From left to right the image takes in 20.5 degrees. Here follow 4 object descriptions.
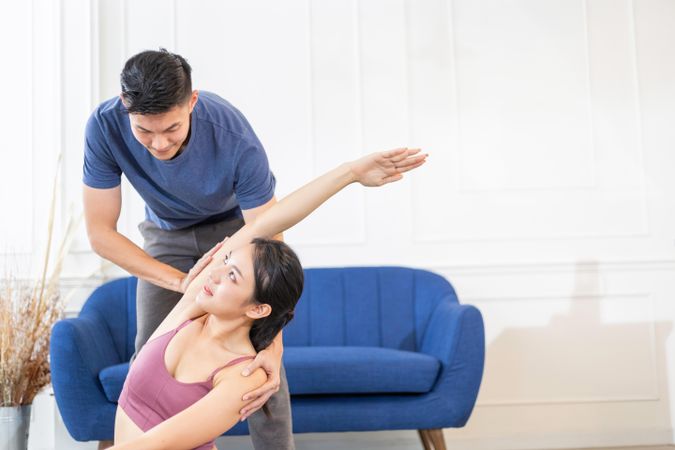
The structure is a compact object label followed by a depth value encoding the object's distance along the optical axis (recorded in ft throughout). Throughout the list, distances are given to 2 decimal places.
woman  12.29
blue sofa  15.10
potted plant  15.73
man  12.56
